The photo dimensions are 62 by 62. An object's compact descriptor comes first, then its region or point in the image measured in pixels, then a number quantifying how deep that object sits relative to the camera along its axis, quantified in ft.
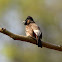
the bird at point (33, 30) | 32.99
